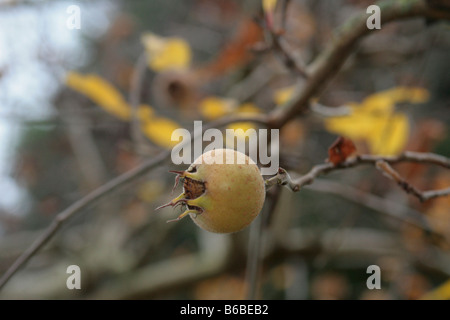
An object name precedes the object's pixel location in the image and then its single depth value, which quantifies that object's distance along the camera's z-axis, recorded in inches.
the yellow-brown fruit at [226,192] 11.4
